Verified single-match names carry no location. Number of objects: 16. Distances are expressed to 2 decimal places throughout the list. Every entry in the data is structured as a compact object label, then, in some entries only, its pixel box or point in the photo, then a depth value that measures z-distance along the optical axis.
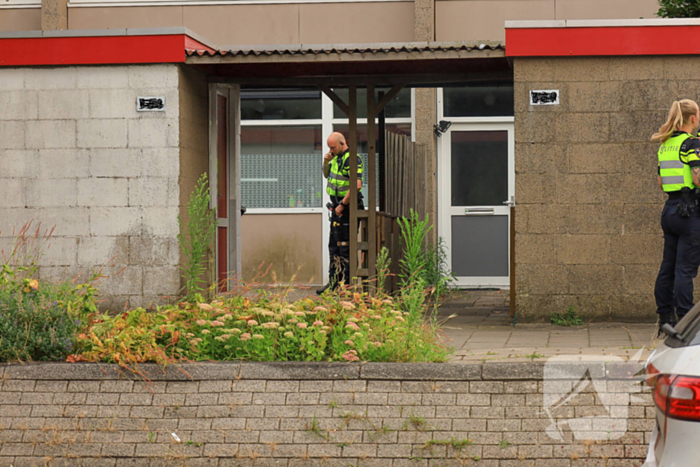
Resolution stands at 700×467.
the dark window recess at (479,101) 27.22
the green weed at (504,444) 9.98
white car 5.33
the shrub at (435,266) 24.97
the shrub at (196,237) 15.05
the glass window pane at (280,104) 28.19
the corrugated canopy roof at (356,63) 17.67
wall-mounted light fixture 27.27
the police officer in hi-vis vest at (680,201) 14.37
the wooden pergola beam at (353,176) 19.52
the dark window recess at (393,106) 27.59
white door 27.33
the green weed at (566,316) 17.47
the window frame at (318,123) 27.92
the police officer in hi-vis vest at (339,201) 20.78
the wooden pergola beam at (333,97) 19.16
